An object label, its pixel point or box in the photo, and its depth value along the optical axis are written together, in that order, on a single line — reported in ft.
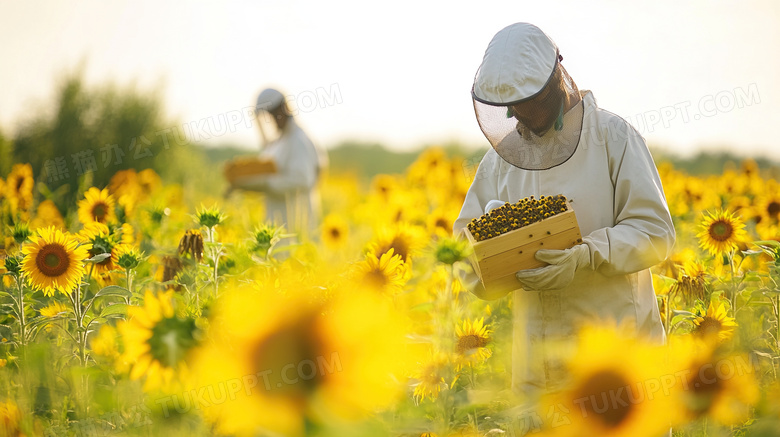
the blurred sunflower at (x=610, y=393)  2.01
